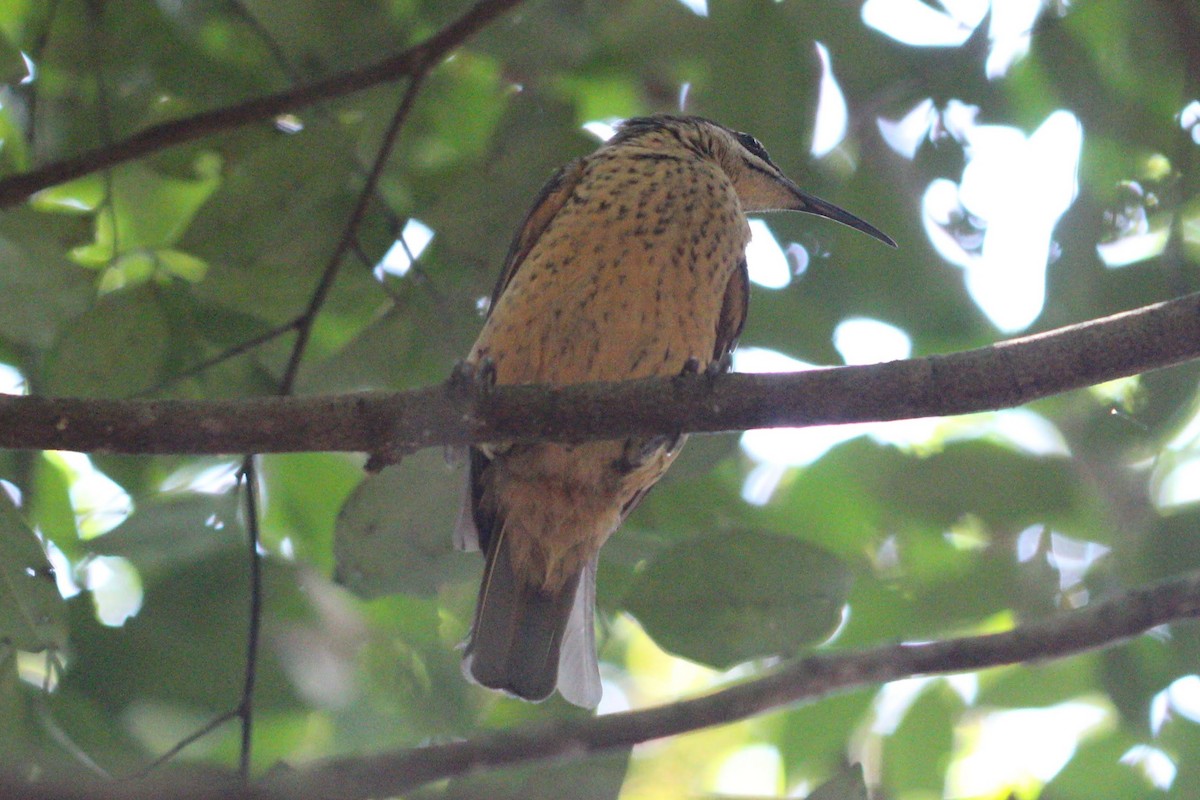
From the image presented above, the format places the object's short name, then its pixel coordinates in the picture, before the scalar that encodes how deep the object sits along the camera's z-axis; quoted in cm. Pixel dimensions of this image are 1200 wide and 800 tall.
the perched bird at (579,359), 702
